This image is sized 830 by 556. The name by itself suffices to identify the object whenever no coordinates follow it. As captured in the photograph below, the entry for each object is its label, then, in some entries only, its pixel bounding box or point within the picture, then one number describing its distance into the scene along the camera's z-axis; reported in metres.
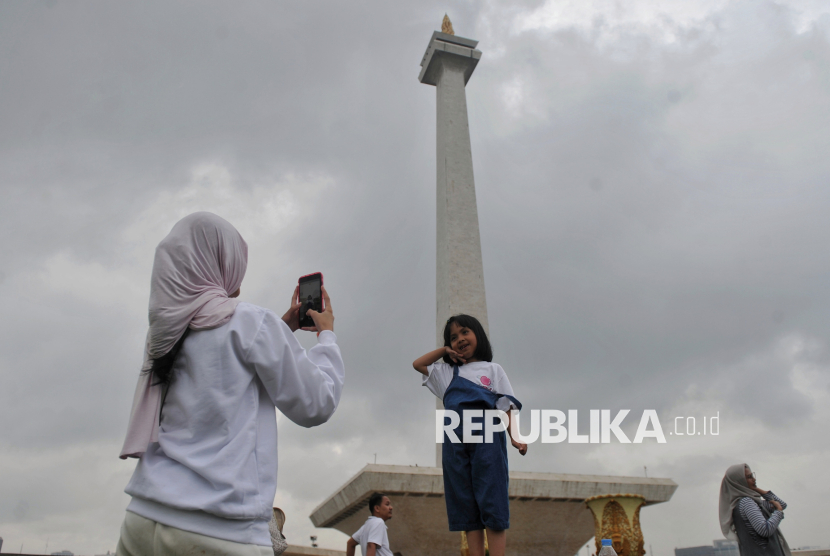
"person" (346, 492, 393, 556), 4.49
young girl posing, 2.78
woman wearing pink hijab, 1.36
